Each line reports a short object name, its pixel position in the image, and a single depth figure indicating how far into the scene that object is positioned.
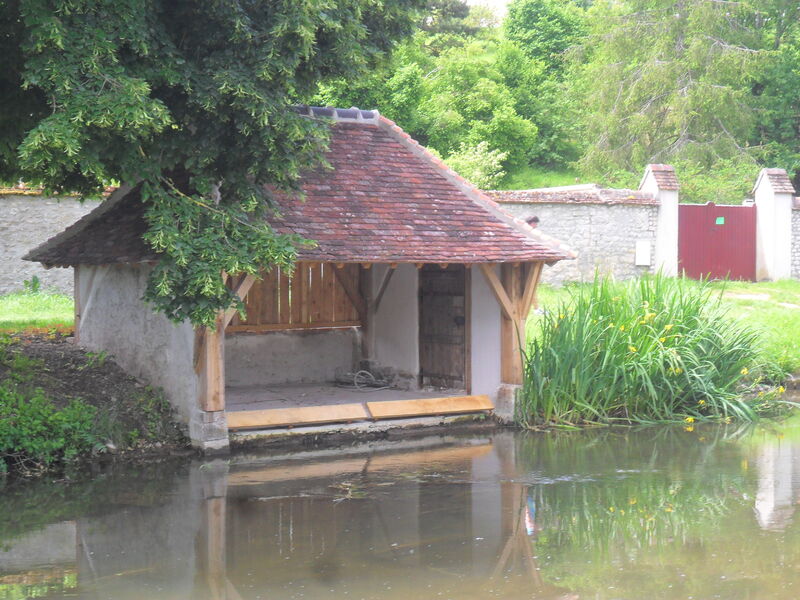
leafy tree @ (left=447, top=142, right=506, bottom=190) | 27.06
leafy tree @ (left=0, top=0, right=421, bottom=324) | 8.48
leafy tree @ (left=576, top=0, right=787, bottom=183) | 31.20
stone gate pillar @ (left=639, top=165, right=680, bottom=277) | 21.38
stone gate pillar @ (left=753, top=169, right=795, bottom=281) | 22.69
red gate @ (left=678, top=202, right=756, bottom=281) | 22.66
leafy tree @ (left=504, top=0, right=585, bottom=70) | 37.66
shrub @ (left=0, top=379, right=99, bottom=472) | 10.27
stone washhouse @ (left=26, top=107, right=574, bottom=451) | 11.55
